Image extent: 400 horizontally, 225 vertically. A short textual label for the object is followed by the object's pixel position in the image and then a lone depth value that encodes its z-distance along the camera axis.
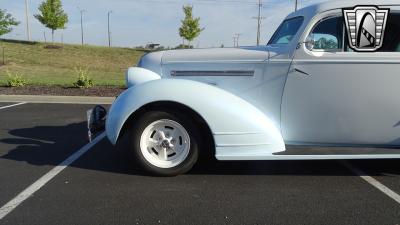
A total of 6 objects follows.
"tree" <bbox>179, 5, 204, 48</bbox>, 43.31
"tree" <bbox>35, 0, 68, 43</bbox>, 41.56
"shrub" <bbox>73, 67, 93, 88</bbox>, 13.43
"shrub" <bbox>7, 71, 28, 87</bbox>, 13.70
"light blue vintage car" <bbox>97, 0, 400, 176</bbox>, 4.52
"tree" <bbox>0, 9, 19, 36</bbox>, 38.34
